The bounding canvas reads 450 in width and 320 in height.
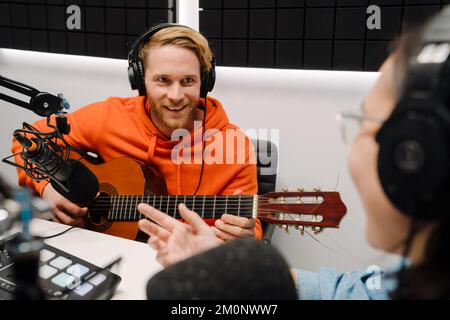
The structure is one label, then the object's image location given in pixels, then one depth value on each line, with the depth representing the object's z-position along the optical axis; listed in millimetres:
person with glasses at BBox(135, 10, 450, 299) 373
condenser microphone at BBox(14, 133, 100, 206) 1032
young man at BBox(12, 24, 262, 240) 1528
